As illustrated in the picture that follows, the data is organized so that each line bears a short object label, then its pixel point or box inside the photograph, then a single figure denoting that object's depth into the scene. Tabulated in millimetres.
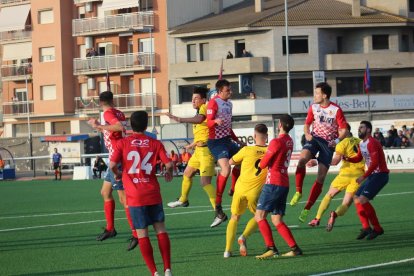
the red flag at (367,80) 67806
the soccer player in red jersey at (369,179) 16945
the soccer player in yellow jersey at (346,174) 17641
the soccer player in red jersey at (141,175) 12609
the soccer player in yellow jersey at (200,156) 18984
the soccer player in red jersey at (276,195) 14500
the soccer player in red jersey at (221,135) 18453
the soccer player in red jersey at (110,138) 15938
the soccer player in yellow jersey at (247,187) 14930
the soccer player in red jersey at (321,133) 18828
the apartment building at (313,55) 74375
